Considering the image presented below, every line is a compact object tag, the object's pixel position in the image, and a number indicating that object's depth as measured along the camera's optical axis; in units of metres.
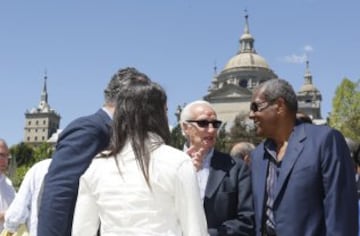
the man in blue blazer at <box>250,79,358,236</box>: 3.49
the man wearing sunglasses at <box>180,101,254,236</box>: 3.89
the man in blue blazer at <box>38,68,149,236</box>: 3.34
